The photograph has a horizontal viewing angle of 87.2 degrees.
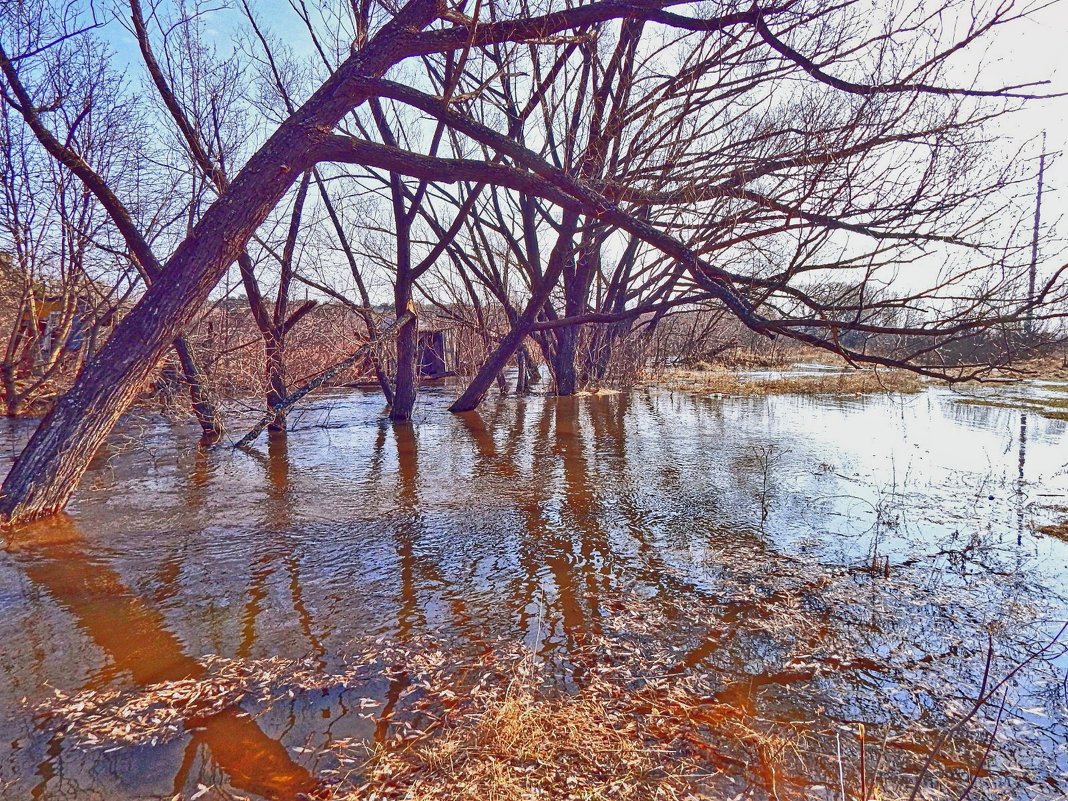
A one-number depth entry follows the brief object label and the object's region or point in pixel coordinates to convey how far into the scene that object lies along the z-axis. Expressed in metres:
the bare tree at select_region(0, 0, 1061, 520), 5.21
